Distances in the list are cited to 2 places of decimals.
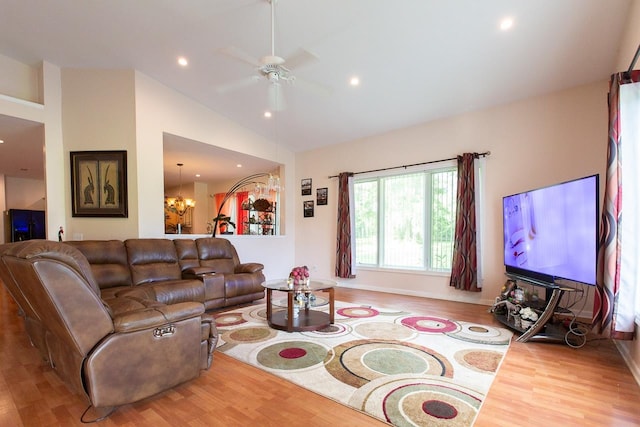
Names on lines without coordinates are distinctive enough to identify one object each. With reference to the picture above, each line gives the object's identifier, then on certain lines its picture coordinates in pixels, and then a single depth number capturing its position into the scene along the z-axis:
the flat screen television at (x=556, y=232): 2.56
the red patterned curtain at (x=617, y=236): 2.29
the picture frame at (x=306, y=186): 6.65
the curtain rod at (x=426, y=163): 4.50
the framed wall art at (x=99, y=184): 4.30
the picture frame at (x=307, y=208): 6.61
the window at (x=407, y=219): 4.98
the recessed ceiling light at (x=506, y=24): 2.86
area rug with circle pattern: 1.92
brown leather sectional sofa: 1.58
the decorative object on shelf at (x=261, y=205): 6.43
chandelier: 8.21
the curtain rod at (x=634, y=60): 2.33
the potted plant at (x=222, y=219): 5.77
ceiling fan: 2.53
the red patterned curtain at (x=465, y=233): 4.49
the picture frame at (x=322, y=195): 6.38
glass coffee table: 3.26
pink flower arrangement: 3.41
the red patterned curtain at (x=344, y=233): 5.86
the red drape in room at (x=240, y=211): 9.04
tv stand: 2.89
